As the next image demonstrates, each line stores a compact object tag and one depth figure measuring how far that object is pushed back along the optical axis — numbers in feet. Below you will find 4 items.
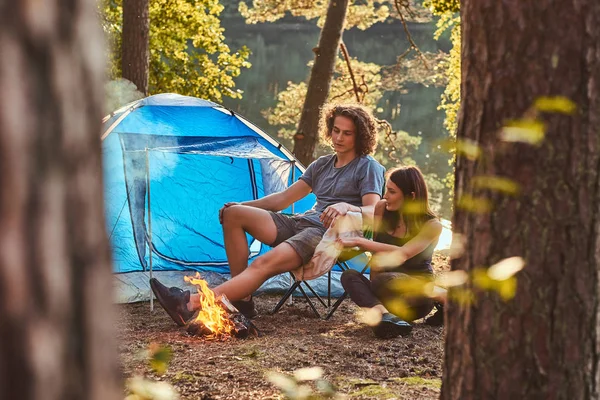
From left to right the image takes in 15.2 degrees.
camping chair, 37.43
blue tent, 39.82
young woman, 36.65
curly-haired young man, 37.14
